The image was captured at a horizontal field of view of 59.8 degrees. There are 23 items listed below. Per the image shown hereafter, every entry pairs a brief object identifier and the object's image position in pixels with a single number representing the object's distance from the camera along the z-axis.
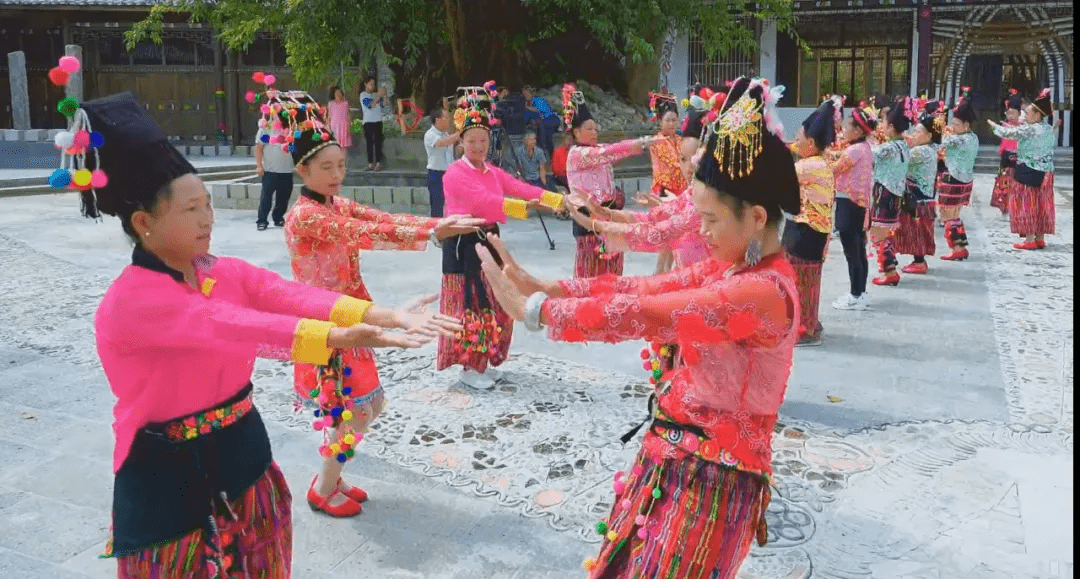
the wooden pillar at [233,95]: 20.56
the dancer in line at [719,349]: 2.19
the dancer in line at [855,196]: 6.85
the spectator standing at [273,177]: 11.55
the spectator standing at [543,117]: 13.62
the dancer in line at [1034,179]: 9.94
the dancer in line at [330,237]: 3.77
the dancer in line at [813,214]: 5.84
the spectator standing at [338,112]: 13.67
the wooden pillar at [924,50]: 18.62
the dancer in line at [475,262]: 5.18
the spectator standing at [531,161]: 12.56
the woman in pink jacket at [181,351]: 2.05
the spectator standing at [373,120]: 13.84
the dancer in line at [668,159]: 7.38
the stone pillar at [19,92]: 19.45
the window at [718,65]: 19.31
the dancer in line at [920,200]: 8.83
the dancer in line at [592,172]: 6.43
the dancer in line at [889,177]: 8.02
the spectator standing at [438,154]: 10.31
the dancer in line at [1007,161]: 11.24
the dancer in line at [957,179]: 9.52
